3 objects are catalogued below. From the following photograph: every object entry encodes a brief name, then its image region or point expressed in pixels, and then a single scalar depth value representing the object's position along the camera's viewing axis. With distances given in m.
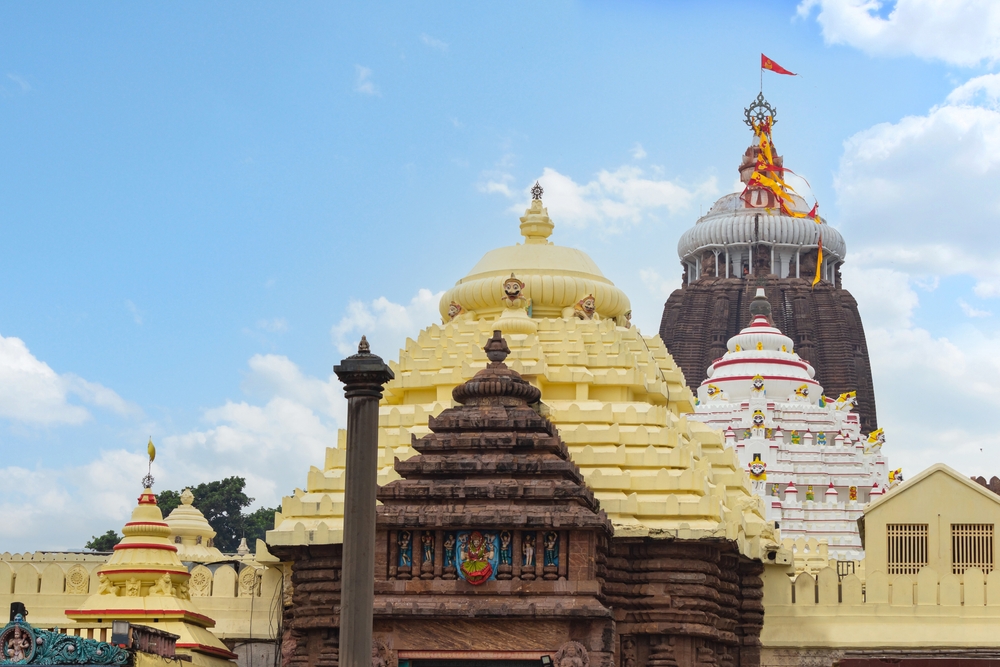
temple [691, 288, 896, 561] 68.81
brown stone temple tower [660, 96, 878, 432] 100.94
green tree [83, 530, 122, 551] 93.94
